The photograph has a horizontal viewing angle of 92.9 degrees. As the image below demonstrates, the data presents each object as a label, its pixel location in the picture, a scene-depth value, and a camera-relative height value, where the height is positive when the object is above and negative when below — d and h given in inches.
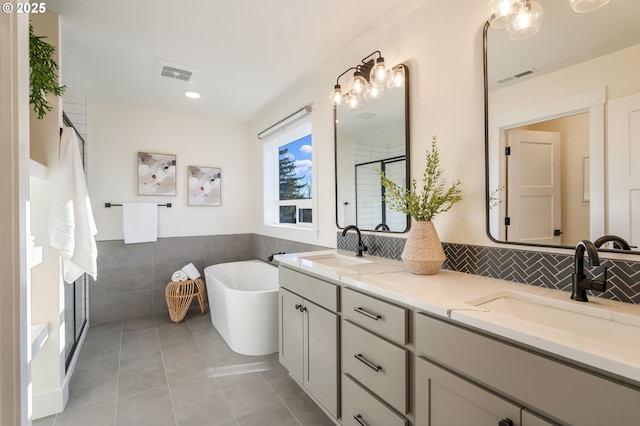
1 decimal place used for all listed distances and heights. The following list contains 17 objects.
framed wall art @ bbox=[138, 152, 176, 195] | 140.3 +19.0
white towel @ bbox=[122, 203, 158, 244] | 134.9 -3.6
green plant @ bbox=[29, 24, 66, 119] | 57.9 +28.3
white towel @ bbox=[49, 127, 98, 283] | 74.0 -0.4
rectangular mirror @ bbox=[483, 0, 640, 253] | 43.9 +15.0
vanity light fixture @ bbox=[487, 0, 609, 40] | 51.2 +33.9
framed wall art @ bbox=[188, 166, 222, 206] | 152.3 +14.4
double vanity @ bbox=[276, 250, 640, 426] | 29.1 -17.6
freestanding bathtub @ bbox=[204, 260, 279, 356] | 104.5 -37.4
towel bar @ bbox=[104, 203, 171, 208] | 133.0 +4.1
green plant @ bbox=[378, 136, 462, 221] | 62.9 +4.1
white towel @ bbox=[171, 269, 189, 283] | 138.3 -28.6
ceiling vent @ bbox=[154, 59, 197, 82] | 100.9 +49.6
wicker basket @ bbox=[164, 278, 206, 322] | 134.8 -37.1
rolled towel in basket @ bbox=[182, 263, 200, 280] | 141.1 -27.0
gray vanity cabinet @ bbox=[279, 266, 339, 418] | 65.0 -29.2
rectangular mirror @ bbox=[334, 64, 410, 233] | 77.4 +16.1
